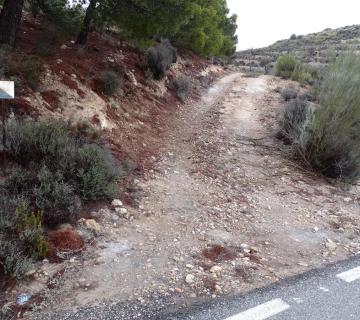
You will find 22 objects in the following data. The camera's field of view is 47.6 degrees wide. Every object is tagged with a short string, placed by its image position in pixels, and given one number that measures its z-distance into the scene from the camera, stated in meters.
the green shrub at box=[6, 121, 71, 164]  5.70
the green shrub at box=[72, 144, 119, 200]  5.43
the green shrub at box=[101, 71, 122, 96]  9.35
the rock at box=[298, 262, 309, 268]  4.87
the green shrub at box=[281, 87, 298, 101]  15.50
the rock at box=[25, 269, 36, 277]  3.97
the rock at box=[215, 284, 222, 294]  4.11
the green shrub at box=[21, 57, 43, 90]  7.43
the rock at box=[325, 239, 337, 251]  5.40
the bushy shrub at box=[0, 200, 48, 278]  3.87
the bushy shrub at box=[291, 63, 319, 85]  20.97
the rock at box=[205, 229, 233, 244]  5.26
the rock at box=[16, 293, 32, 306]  3.62
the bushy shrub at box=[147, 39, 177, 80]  12.57
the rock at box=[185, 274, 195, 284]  4.25
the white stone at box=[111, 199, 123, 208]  5.61
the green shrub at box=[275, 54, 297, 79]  23.84
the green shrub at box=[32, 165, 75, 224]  4.81
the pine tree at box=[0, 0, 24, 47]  8.06
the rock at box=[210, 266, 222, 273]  4.51
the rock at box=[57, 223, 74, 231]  4.80
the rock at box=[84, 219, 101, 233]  4.95
